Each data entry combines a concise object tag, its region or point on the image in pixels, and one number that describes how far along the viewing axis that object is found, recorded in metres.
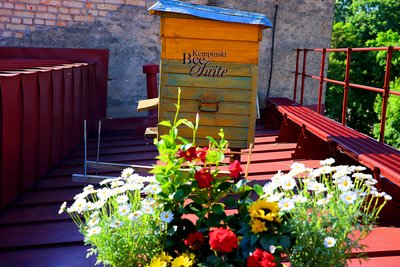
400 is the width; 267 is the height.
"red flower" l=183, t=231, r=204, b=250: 2.38
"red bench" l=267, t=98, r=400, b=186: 3.58
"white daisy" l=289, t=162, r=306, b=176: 2.46
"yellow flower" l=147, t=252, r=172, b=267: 2.27
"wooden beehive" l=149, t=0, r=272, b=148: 4.48
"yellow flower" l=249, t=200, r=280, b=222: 2.28
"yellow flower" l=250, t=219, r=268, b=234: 2.28
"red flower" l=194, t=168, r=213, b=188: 2.42
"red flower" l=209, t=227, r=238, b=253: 2.20
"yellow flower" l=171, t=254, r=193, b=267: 2.26
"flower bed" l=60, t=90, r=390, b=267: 2.27
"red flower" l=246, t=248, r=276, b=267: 2.13
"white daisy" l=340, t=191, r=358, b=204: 2.26
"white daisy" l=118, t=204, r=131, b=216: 2.39
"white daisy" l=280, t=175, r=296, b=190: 2.34
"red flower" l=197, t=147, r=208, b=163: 2.54
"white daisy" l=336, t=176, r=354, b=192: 2.31
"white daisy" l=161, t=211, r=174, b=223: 2.38
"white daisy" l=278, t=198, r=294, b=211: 2.24
